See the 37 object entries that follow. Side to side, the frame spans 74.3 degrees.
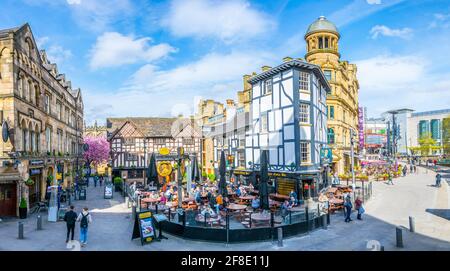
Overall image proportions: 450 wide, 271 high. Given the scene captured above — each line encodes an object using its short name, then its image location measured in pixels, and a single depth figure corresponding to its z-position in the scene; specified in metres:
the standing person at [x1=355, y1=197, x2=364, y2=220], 16.48
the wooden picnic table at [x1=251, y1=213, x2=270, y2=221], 13.73
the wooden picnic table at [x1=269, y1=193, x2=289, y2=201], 20.40
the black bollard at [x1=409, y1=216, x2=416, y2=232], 13.77
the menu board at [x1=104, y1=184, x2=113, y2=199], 26.16
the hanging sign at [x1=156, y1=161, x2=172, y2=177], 21.11
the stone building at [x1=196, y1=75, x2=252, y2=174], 32.97
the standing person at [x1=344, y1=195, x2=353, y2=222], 15.78
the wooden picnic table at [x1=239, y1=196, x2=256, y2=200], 20.55
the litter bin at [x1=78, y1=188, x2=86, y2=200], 25.83
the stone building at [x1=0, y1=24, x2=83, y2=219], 17.48
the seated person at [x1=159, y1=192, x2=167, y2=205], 20.44
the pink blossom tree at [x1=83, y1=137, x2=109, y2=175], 58.31
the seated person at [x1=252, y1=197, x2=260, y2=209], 17.82
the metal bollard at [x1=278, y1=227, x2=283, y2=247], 12.34
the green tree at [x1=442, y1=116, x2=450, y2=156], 50.69
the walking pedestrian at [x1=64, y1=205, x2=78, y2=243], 12.88
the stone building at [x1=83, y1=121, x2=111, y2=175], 68.93
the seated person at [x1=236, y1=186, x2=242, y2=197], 22.86
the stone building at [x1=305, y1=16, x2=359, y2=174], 35.78
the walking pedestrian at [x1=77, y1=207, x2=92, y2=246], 12.47
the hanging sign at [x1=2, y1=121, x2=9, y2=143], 16.55
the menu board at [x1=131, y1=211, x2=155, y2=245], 12.80
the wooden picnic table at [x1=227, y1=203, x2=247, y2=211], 16.66
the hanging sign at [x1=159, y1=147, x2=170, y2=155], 23.06
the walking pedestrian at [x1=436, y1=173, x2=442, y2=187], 29.27
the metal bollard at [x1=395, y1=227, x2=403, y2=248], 11.84
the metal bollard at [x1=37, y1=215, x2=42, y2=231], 15.25
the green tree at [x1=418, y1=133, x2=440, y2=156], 67.97
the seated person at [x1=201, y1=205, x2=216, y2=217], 14.73
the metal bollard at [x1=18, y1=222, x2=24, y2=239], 13.57
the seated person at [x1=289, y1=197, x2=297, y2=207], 17.86
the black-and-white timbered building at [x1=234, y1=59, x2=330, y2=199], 23.69
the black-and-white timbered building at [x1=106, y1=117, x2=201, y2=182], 40.03
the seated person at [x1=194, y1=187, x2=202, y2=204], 20.60
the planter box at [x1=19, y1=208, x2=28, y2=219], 17.89
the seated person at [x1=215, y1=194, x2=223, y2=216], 18.29
